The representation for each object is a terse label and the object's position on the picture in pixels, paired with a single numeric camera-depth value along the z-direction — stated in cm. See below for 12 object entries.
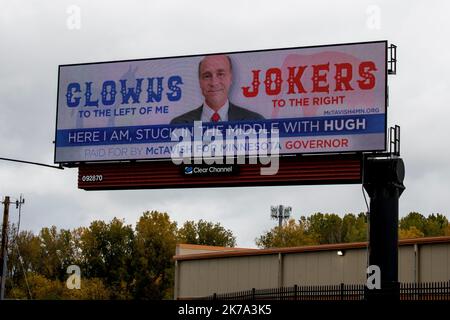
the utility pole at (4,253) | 5690
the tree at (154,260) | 9462
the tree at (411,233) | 9351
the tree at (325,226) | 11131
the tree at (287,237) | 9740
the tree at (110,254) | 9506
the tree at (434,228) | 10744
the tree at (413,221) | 11000
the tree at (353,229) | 10831
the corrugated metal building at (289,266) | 3734
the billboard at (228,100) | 3072
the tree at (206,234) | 10755
